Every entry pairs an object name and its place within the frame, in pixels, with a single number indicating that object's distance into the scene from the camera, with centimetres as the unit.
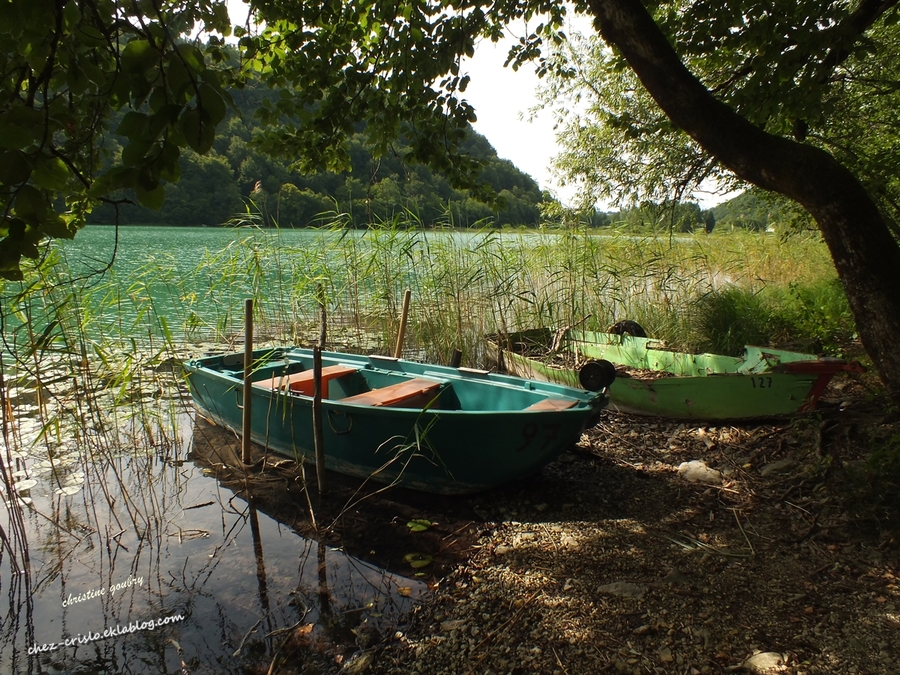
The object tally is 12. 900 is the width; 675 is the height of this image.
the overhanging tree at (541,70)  337
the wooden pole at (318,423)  452
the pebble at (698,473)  453
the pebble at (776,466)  438
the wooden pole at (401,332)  654
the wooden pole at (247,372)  491
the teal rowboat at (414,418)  430
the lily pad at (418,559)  377
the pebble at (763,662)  244
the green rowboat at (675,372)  502
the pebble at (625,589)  304
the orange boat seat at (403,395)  490
